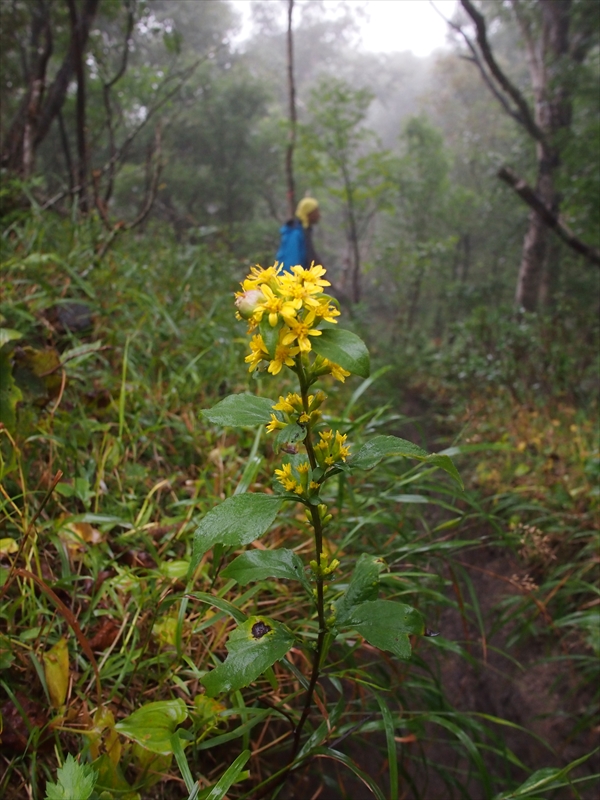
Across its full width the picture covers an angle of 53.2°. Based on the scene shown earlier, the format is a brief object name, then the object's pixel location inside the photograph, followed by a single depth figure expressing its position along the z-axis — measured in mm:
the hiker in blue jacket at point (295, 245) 3687
